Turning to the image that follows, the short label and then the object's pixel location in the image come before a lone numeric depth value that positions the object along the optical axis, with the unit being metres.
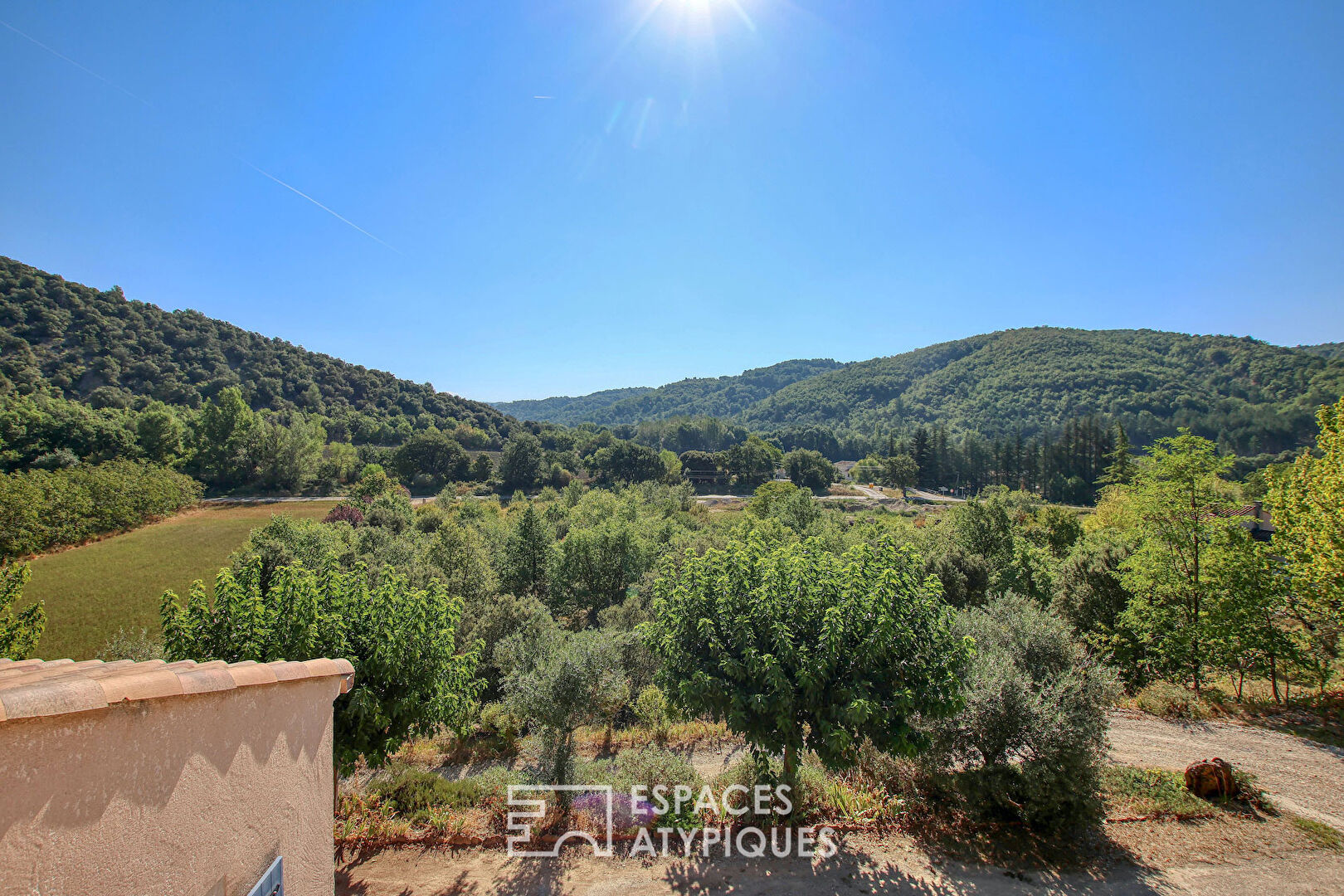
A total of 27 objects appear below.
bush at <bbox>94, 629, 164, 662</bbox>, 15.55
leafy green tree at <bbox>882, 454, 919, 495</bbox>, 105.50
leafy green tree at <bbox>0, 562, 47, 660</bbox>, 12.65
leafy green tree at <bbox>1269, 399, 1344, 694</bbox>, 12.01
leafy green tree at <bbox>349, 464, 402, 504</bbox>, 58.00
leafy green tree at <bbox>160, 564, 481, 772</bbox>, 8.14
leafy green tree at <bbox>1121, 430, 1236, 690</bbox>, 15.34
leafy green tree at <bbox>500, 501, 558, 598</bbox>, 32.78
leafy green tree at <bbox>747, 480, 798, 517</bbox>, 56.39
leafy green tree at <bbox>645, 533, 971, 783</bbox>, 8.12
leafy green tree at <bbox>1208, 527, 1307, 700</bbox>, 13.67
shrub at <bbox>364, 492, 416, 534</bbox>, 42.00
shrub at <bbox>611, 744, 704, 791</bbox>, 9.64
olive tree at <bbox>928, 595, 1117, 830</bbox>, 8.35
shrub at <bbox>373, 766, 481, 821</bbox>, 9.74
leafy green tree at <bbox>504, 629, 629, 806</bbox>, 10.52
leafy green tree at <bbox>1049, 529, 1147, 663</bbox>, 17.94
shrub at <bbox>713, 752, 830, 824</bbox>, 9.17
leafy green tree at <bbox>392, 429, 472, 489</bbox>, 81.50
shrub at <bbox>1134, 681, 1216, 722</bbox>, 13.19
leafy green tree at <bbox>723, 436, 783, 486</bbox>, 104.69
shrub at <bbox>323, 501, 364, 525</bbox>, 44.08
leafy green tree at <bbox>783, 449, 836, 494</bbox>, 103.19
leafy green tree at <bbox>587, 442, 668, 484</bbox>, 96.94
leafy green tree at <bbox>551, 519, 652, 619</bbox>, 32.06
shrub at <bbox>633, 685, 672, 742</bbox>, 14.84
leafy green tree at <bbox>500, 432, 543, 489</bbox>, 88.12
